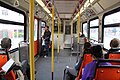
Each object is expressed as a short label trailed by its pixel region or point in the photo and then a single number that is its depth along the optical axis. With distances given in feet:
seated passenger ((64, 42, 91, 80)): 5.83
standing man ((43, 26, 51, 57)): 15.80
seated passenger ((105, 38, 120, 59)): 5.79
